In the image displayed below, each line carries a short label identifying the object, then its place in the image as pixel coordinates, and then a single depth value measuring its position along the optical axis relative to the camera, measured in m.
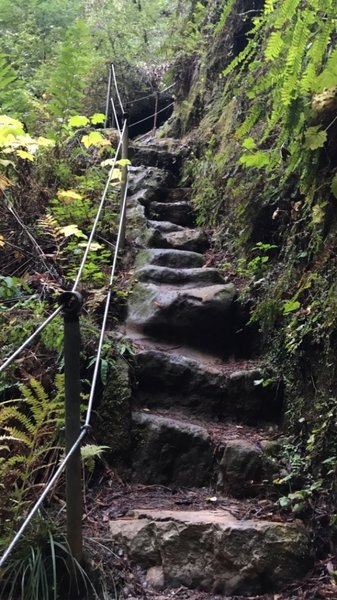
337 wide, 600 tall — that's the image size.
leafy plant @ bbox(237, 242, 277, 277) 4.50
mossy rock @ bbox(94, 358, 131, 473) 3.23
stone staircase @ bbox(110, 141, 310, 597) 2.52
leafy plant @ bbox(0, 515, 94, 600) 2.01
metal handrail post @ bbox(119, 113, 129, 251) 5.46
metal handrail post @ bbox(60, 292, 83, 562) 2.00
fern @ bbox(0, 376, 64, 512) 2.42
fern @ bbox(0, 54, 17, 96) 5.79
